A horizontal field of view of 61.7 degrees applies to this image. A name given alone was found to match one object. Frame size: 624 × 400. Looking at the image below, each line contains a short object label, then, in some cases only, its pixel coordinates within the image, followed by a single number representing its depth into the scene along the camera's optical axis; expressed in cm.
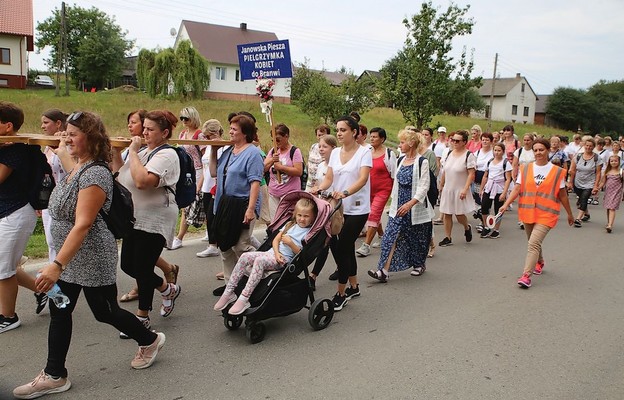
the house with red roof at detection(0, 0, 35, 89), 4331
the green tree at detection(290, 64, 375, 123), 2698
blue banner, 752
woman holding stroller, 541
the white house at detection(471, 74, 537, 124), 7299
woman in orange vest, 646
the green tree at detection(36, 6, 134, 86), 6228
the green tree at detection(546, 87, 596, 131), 6988
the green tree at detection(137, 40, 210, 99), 3388
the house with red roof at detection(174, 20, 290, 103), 5094
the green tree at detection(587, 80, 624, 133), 7044
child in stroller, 441
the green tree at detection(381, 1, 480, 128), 1789
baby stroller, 444
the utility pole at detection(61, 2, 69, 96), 3897
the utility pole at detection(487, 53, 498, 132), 4975
